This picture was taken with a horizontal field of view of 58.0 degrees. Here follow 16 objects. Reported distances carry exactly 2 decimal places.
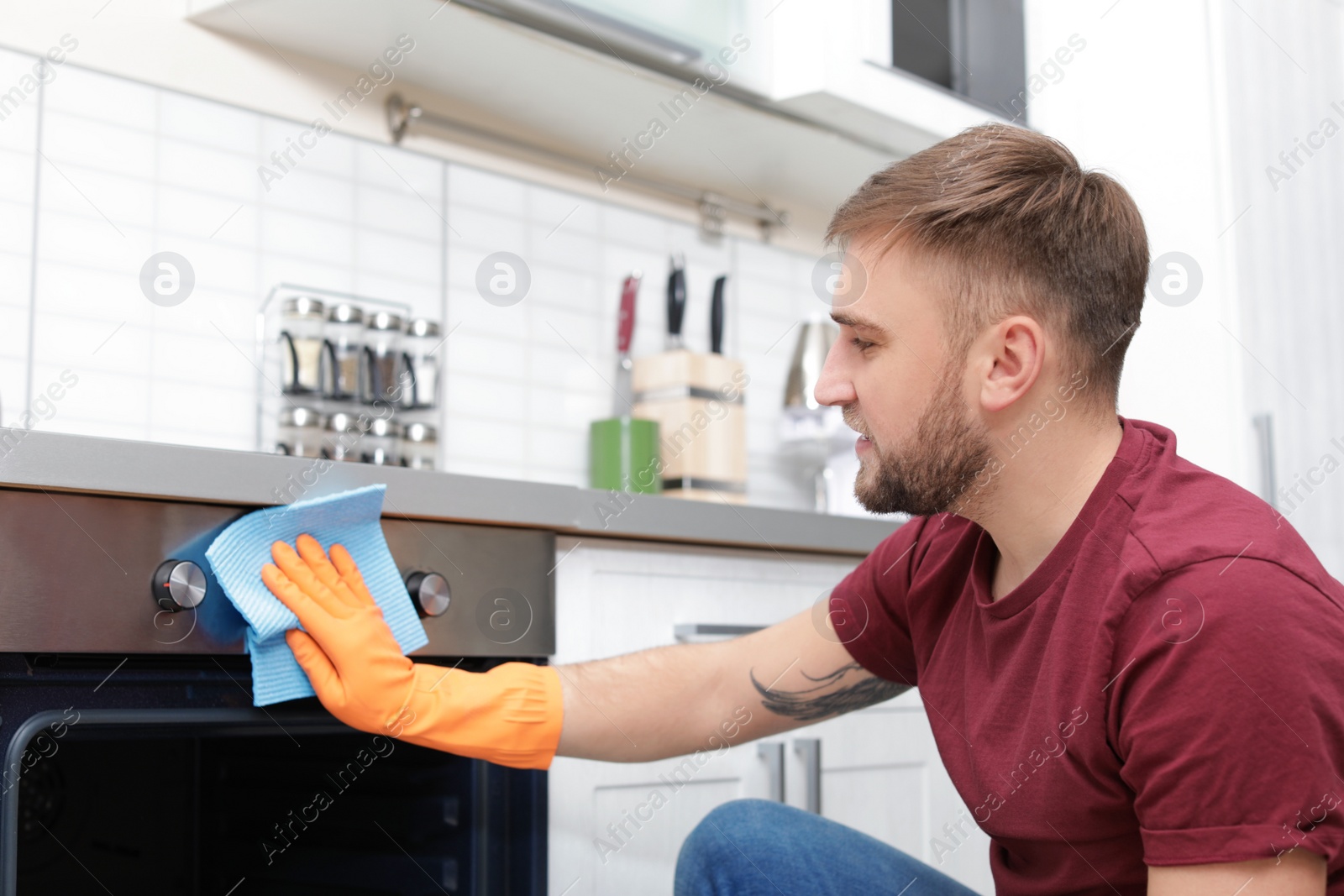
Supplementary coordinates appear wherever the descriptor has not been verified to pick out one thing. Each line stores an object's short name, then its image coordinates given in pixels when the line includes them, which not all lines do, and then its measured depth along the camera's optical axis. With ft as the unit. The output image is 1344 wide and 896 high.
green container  5.90
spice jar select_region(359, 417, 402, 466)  4.97
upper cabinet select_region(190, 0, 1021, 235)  5.06
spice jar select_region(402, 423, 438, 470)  5.07
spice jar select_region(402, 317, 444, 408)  5.31
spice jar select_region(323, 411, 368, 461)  4.92
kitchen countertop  2.85
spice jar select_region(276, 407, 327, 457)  4.83
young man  2.55
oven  2.86
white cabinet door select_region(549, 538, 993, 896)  3.96
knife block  5.97
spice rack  4.91
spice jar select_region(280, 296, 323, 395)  4.94
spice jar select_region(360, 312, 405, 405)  5.15
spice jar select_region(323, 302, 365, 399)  5.00
